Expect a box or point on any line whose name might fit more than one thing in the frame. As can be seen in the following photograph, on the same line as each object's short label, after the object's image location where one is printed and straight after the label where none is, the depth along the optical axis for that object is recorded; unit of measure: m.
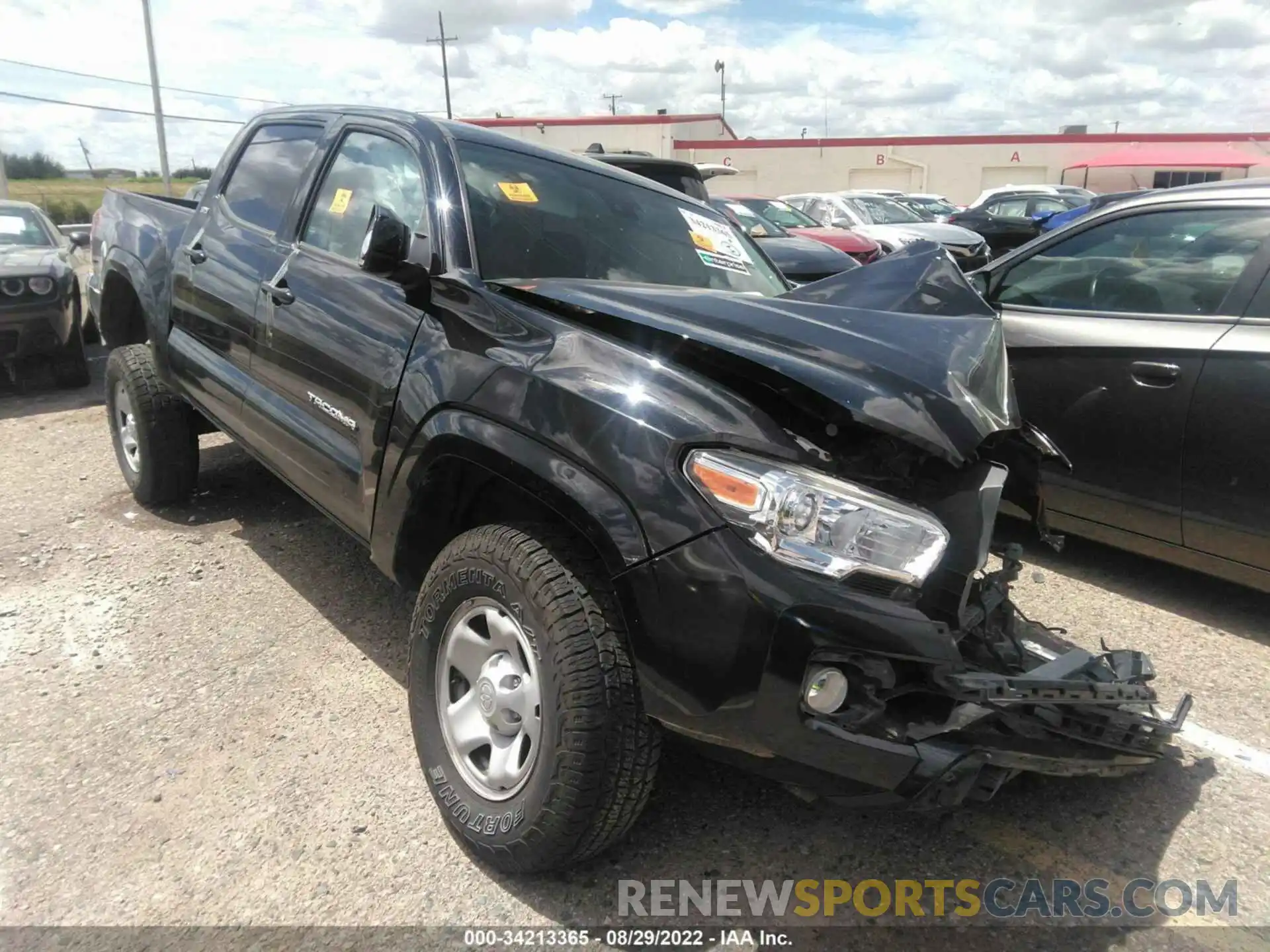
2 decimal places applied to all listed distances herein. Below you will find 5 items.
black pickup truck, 1.90
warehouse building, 38.88
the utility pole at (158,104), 27.52
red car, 11.66
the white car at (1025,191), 21.19
